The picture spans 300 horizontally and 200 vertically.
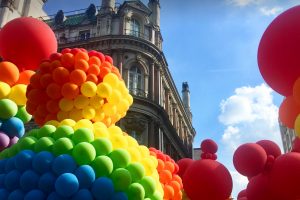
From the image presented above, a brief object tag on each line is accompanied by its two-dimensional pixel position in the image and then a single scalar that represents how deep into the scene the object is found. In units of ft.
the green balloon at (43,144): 14.89
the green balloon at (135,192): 14.60
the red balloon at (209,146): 18.67
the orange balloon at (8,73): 20.02
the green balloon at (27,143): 15.26
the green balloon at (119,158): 15.06
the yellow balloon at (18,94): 20.15
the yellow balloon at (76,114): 18.01
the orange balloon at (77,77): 18.05
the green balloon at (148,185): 15.24
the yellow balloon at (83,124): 16.26
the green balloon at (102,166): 14.55
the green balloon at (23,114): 20.72
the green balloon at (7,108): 19.01
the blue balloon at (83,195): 13.79
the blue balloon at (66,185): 13.58
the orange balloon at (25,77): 20.94
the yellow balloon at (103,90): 18.20
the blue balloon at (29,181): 14.03
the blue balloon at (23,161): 14.52
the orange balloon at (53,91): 17.89
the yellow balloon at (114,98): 18.75
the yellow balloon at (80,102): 17.93
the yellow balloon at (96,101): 18.20
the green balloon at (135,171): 15.14
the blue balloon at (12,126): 19.66
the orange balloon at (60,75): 18.06
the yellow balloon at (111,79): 18.81
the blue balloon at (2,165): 15.31
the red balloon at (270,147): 15.11
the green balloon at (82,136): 15.23
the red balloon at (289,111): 15.24
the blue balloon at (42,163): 14.25
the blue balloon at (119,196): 14.17
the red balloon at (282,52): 14.40
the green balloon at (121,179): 14.44
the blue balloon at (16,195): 13.92
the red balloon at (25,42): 20.68
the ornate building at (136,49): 64.80
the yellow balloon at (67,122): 16.34
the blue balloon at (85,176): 14.08
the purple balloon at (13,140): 19.89
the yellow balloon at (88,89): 17.87
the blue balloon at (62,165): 14.10
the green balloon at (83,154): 14.51
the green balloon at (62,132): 15.33
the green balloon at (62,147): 14.67
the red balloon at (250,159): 14.20
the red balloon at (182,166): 20.93
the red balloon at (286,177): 13.21
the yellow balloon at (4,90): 19.45
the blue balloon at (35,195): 13.62
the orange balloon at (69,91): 17.83
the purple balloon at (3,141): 19.20
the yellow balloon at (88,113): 17.97
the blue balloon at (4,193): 14.21
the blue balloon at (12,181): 14.35
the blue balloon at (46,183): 13.93
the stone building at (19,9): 77.71
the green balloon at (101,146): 15.12
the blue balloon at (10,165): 14.94
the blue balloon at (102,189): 13.94
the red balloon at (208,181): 16.12
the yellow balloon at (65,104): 17.88
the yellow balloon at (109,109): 18.80
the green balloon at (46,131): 15.67
